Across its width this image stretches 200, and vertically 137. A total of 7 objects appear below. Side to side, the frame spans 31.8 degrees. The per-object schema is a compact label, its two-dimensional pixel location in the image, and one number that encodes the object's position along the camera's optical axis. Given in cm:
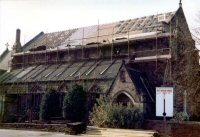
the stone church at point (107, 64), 3133
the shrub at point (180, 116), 2826
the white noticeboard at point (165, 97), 2514
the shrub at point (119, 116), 2708
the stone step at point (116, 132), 2361
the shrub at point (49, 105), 3328
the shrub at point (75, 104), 3119
